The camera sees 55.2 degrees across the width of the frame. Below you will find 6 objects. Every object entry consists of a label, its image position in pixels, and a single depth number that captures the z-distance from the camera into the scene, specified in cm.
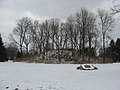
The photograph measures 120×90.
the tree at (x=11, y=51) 5560
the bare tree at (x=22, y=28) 4317
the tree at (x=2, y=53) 3548
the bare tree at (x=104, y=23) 3256
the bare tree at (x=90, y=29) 3564
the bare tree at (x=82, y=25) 3519
